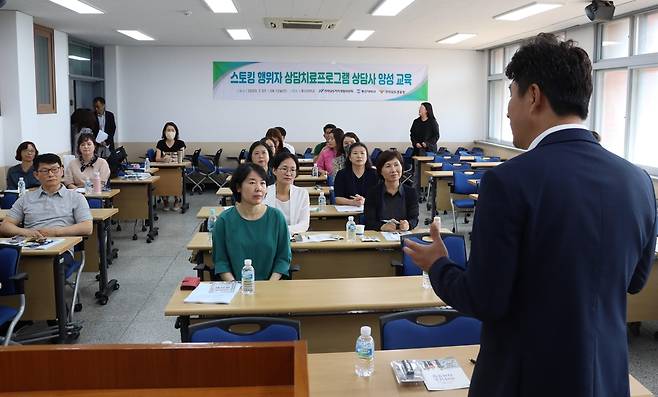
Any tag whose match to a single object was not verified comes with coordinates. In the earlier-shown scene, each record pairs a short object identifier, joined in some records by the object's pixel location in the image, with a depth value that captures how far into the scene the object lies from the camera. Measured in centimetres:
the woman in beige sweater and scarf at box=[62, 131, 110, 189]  752
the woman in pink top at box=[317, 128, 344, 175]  870
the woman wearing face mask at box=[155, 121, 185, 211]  1078
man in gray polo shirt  508
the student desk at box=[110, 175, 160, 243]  823
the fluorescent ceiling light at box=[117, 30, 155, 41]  1091
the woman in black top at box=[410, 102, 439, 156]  1240
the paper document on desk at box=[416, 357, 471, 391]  220
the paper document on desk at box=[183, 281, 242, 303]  323
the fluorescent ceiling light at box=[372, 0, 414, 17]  802
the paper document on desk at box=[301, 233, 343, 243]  480
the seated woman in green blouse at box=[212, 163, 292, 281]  400
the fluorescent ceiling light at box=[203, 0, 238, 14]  813
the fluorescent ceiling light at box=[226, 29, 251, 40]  1086
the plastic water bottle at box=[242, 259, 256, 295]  340
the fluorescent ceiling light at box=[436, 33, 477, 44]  1123
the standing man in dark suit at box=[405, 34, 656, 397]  136
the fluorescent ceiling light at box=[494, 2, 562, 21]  803
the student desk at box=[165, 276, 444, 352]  314
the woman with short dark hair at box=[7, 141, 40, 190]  739
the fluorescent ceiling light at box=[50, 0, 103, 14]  798
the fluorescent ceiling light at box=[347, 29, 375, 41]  1095
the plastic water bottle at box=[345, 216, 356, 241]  495
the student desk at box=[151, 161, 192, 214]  1016
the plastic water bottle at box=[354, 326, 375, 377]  232
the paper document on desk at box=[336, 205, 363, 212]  616
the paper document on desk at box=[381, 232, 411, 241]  487
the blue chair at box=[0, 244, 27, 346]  401
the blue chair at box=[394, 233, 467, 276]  421
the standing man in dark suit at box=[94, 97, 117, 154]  1204
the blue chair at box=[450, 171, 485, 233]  841
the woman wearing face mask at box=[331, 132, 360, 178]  807
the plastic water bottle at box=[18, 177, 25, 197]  668
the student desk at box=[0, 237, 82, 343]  445
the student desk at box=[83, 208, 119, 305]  564
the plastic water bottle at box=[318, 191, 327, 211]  632
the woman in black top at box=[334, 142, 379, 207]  652
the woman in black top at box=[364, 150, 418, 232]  534
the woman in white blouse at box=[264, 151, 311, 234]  527
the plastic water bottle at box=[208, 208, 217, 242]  484
